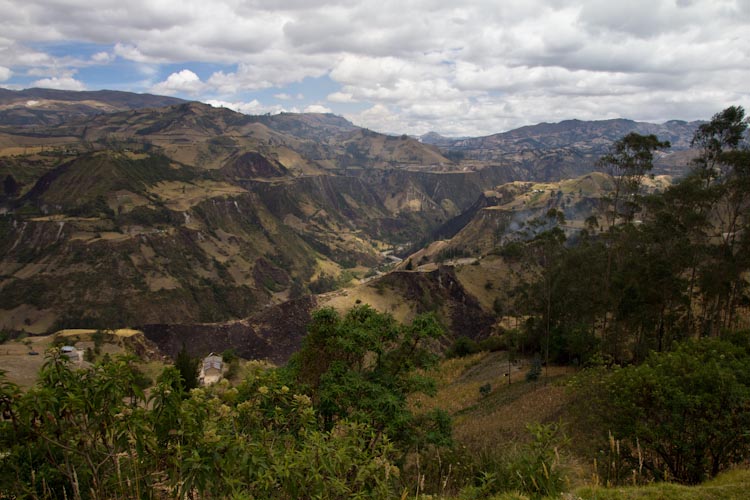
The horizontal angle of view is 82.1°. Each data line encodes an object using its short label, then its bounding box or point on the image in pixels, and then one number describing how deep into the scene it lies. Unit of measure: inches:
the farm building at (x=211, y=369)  2404.0
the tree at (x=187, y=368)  1422.2
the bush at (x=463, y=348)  2417.6
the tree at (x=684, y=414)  404.8
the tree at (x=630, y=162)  1187.9
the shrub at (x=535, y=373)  1526.8
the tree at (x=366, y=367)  454.9
